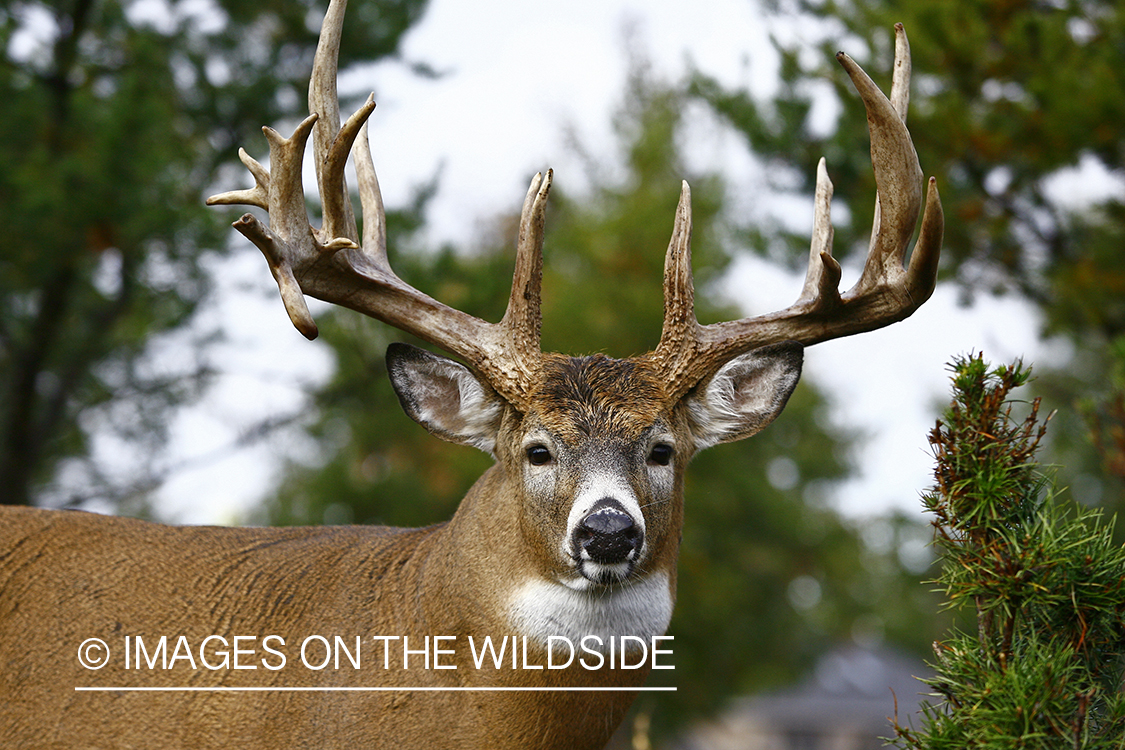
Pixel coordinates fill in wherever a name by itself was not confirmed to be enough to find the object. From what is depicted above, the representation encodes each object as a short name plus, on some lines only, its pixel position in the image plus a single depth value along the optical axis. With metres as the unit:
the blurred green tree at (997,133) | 18.64
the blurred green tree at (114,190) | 19.06
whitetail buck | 7.87
